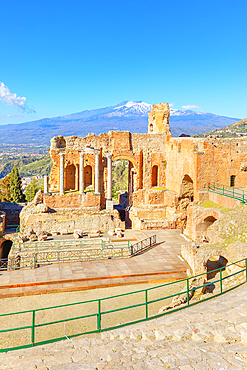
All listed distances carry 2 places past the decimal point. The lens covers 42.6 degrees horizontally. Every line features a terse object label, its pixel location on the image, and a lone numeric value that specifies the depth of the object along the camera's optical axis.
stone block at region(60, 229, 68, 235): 23.55
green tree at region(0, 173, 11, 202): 47.08
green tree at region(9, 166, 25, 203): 44.82
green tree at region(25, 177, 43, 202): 49.06
